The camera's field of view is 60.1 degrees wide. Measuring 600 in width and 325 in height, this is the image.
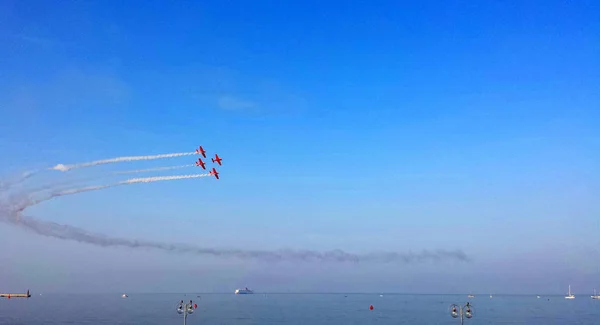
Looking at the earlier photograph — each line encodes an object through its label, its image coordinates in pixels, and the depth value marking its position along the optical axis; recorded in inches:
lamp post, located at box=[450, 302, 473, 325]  2444.9
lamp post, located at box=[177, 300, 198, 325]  2711.1
